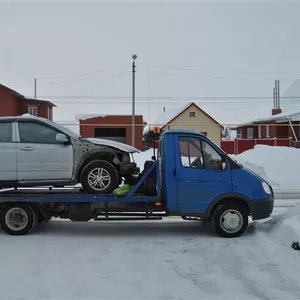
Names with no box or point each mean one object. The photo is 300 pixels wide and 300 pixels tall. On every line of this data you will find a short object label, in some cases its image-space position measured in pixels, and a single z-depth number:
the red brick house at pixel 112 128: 33.40
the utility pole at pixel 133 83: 30.52
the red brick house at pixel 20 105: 40.62
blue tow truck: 7.70
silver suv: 7.87
